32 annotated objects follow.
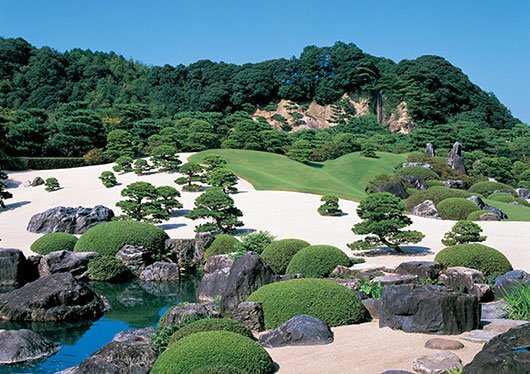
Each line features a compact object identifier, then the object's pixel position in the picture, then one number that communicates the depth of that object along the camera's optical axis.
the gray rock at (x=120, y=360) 7.35
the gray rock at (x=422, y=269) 13.05
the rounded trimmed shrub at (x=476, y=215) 23.59
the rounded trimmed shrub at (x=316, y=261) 14.05
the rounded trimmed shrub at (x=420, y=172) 35.74
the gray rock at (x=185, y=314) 9.17
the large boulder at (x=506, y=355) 4.59
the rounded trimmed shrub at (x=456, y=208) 24.97
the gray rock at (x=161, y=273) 16.59
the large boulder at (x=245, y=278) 10.43
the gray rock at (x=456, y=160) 40.00
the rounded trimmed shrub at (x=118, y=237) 17.94
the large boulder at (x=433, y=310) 7.90
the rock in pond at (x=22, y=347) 9.10
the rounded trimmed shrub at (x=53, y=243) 18.94
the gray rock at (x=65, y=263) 16.22
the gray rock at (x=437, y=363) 6.22
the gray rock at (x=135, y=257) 17.20
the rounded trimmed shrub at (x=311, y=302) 9.26
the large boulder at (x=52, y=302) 11.76
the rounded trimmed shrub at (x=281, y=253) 15.59
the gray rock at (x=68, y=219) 23.12
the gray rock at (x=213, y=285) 12.98
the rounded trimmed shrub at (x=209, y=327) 7.90
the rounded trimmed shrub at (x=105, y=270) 16.27
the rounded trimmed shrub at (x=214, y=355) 6.49
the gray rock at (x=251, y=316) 9.23
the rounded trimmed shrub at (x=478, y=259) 13.91
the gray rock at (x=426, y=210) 25.64
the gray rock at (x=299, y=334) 8.04
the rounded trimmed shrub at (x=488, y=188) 35.41
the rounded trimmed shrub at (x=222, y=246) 18.12
